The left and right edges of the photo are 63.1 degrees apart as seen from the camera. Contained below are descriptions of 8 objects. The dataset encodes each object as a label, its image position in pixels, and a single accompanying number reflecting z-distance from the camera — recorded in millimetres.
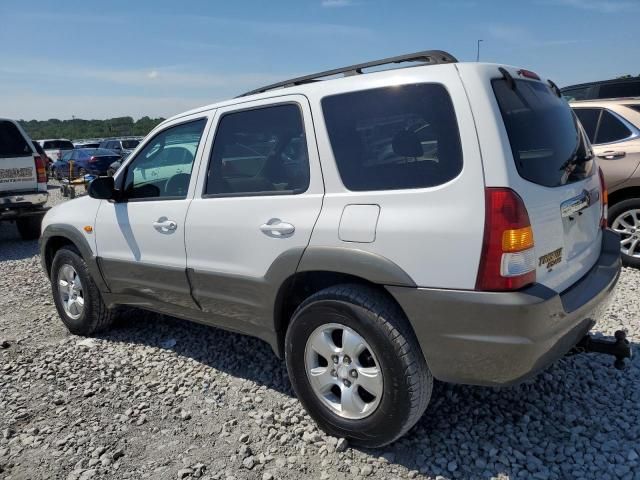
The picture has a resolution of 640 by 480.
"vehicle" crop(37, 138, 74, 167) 26219
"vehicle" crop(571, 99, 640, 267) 5430
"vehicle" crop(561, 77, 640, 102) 8172
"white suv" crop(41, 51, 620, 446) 2232
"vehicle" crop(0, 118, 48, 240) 8352
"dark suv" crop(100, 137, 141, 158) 26281
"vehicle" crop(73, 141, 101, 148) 28350
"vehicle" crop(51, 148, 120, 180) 21366
